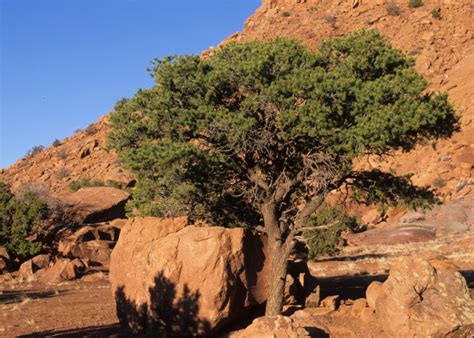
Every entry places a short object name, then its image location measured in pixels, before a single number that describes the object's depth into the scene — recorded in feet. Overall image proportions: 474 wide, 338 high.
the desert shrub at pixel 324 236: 97.30
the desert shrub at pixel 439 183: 136.56
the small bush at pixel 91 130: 227.81
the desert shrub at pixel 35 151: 230.42
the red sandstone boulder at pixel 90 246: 95.76
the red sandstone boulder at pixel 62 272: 80.48
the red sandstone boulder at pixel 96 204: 112.98
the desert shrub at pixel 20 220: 94.17
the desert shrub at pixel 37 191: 110.22
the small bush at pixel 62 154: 206.18
